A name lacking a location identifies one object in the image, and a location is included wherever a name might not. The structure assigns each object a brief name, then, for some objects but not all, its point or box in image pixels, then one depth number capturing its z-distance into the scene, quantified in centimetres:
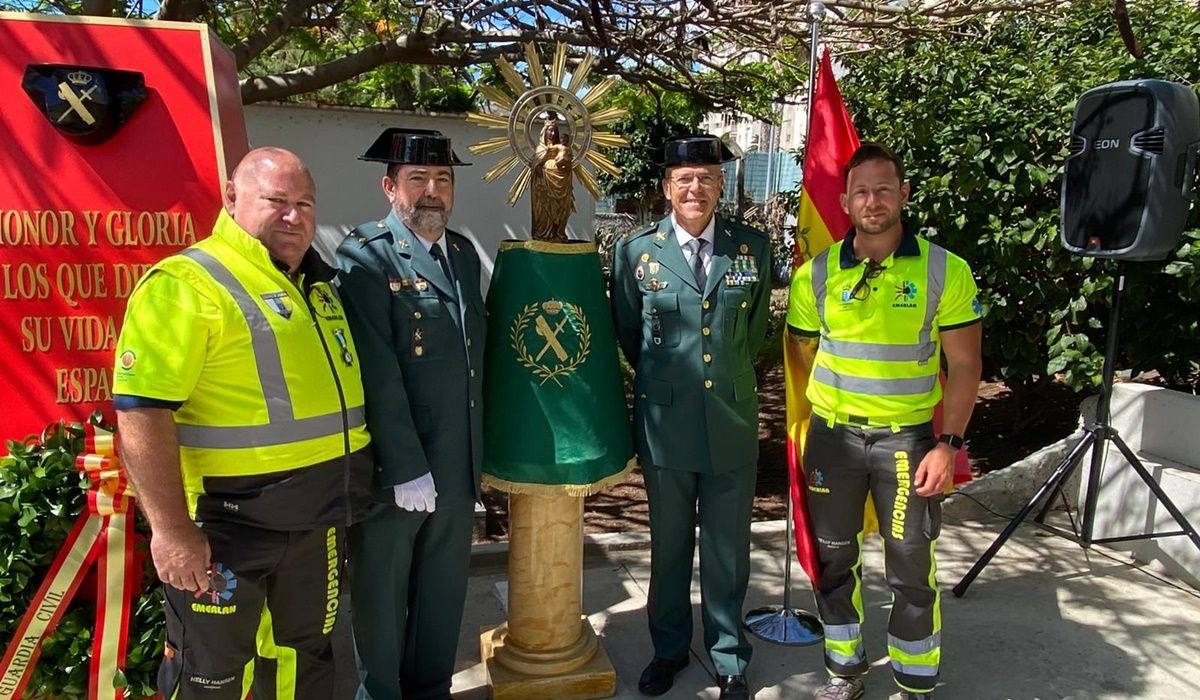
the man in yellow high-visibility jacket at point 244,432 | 201
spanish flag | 365
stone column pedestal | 302
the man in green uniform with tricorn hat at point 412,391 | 251
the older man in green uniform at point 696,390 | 296
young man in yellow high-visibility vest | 280
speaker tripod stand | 381
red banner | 259
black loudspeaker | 353
